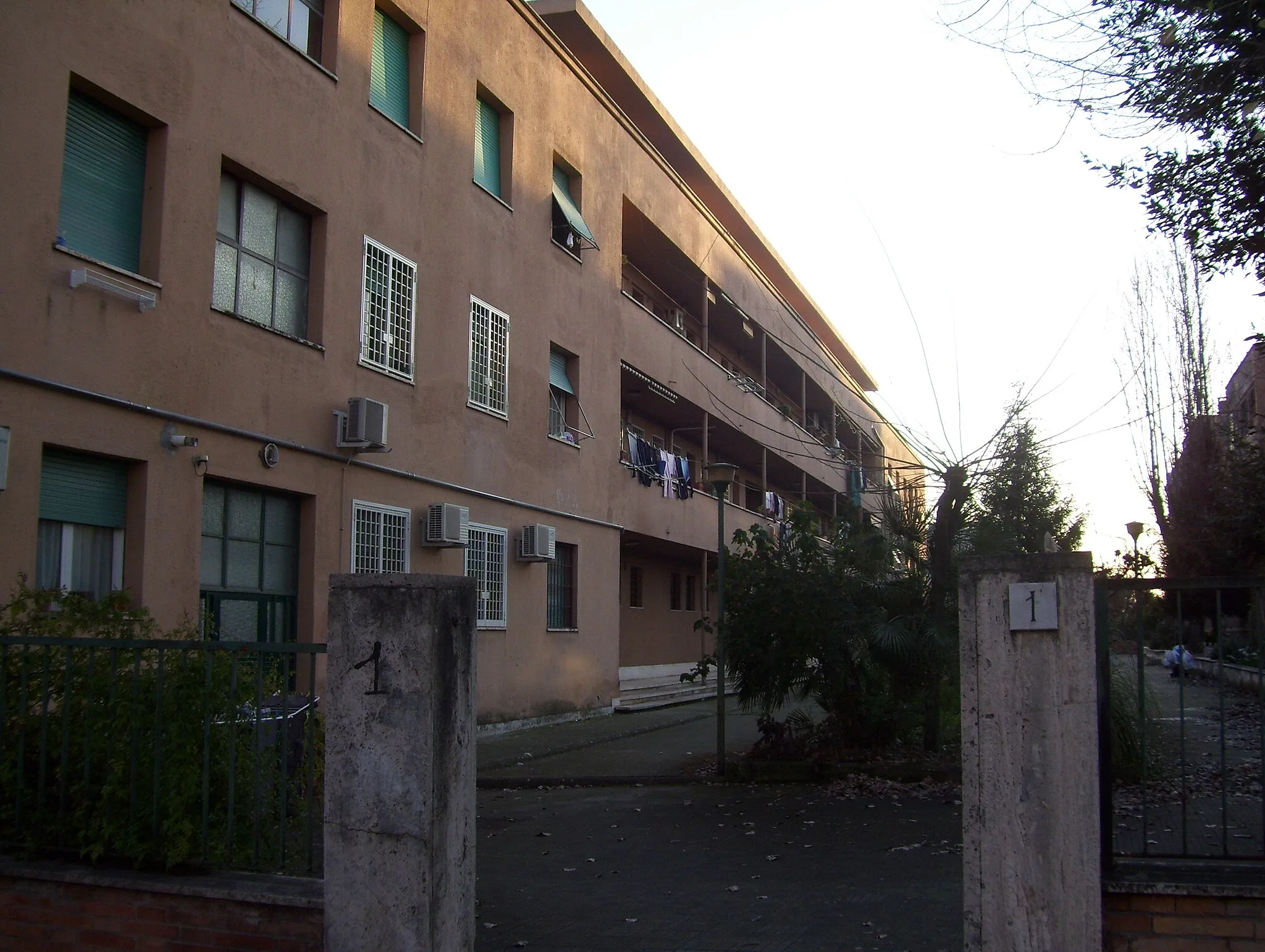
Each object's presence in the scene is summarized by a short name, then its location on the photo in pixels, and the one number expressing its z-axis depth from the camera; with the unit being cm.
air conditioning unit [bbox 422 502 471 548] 1514
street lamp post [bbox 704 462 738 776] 1248
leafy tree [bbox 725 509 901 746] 1202
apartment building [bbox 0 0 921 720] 1005
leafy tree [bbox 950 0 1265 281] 841
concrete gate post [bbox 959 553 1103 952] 471
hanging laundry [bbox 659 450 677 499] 2452
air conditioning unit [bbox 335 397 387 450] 1326
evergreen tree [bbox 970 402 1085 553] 1175
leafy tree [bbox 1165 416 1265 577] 1730
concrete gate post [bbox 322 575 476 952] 489
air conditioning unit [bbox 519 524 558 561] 1788
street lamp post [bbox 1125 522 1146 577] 1733
